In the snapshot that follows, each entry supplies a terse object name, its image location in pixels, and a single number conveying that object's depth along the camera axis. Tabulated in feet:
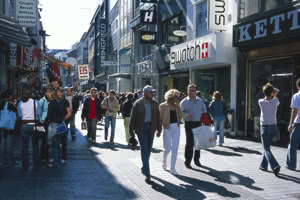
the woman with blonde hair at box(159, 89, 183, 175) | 23.08
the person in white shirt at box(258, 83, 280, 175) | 22.84
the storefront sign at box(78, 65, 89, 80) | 84.79
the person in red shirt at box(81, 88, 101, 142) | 36.86
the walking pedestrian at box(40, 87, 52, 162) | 24.39
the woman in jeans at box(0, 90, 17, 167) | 24.67
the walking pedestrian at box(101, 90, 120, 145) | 38.32
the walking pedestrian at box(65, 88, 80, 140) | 40.93
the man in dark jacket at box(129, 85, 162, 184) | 20.88
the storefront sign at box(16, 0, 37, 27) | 54.29
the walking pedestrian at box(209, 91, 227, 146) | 36.06
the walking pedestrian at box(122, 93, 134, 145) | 36.58
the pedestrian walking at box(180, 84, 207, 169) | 24.76
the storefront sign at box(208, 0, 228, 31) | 44.42
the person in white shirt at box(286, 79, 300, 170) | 22.88
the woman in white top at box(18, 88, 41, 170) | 23.84
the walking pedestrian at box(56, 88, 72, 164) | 24.95
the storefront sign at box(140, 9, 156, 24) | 73.10
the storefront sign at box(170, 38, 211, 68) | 46.15
